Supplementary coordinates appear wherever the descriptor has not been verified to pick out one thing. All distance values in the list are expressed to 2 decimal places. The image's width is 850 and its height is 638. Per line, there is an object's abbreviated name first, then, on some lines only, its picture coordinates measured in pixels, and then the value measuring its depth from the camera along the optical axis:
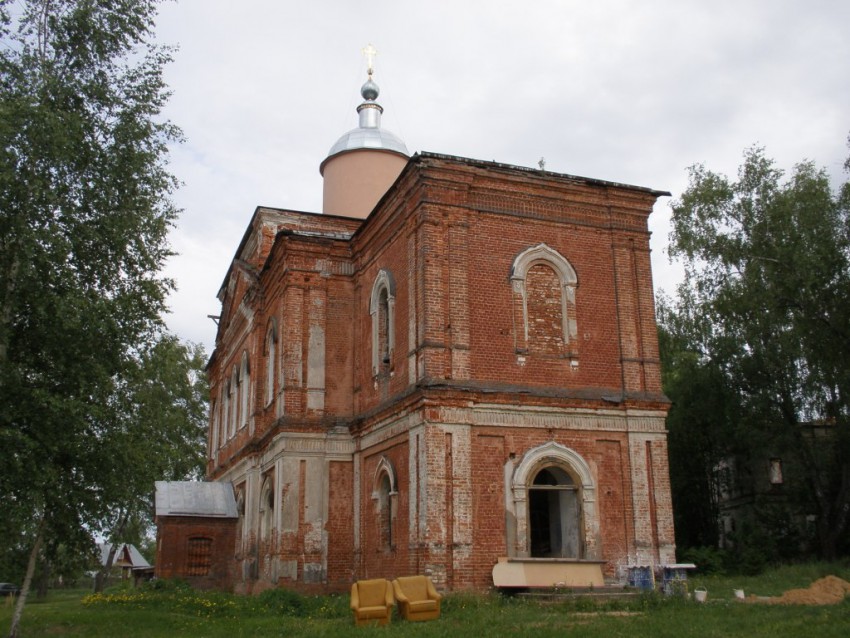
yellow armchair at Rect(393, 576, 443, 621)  12.45
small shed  21.82
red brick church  14.73
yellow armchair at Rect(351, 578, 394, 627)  12.30
